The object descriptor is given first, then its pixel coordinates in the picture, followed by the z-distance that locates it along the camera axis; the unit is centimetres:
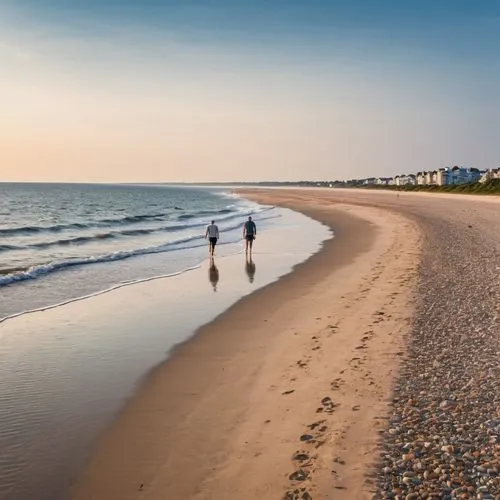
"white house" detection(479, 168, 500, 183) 12938
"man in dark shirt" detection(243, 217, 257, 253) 2445
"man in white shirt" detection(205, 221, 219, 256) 2411
